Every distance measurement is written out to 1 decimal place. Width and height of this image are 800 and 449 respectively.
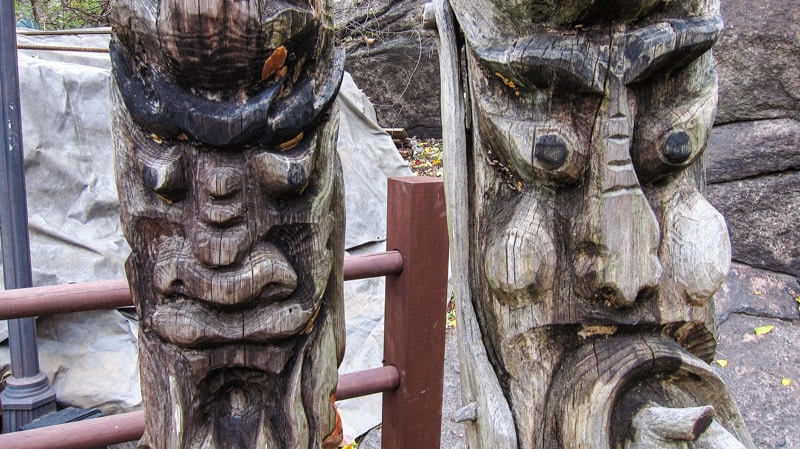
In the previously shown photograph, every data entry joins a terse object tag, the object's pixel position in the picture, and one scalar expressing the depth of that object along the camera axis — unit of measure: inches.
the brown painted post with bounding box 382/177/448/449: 84.7
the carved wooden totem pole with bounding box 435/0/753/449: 44.9
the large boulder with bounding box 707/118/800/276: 155.3
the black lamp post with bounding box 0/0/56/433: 85.4
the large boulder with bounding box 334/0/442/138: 249.8
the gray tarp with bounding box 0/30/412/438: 128.8
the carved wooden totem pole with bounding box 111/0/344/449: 40.5
